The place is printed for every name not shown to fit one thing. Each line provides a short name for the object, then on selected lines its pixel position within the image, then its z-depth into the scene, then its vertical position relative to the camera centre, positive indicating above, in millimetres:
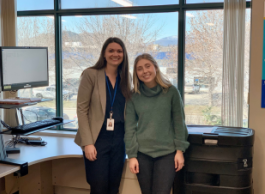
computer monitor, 2420 +133
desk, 2684 -946
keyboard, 2371 -388
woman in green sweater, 1923 -353
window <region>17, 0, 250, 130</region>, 2926 +473
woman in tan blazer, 2027 -246
